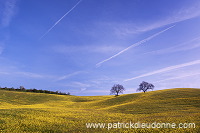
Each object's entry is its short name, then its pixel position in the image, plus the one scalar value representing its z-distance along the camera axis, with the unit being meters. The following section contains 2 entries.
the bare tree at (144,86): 76.75
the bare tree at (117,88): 79.31
